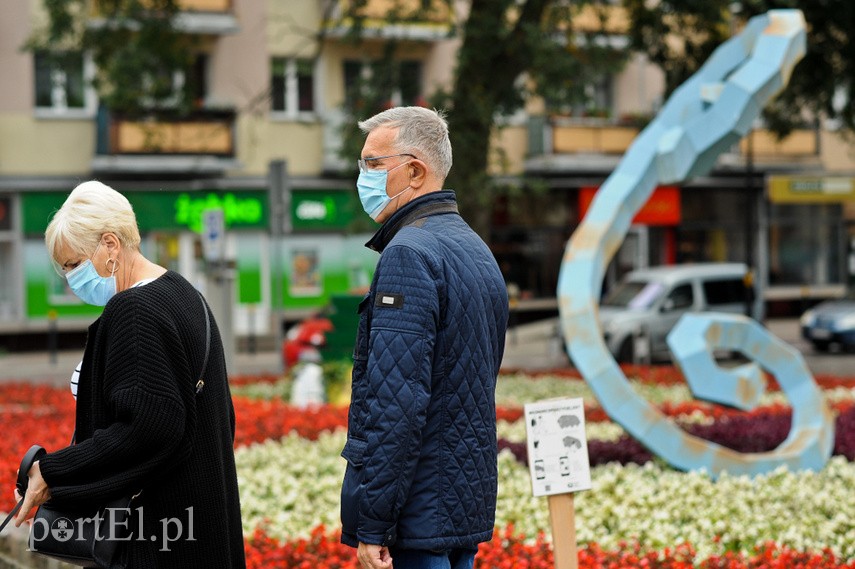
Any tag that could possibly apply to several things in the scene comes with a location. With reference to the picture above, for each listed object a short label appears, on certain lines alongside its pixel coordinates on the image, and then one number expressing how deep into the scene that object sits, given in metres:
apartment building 28.11
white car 22.27
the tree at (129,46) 15.59
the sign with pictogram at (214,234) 17.39
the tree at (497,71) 15.20
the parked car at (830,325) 24.64
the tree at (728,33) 16.28
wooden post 4.47
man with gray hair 3.27
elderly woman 3.33
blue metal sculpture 8.05
